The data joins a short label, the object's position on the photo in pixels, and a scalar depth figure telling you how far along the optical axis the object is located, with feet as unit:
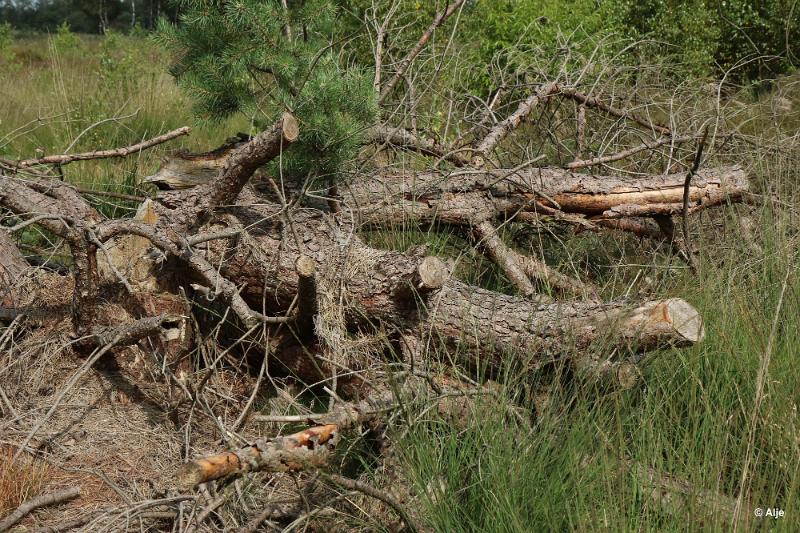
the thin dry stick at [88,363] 9.14
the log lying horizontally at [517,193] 12.87
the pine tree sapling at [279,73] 11.56
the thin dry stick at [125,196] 12.68
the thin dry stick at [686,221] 11.70
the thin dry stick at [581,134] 14.78
